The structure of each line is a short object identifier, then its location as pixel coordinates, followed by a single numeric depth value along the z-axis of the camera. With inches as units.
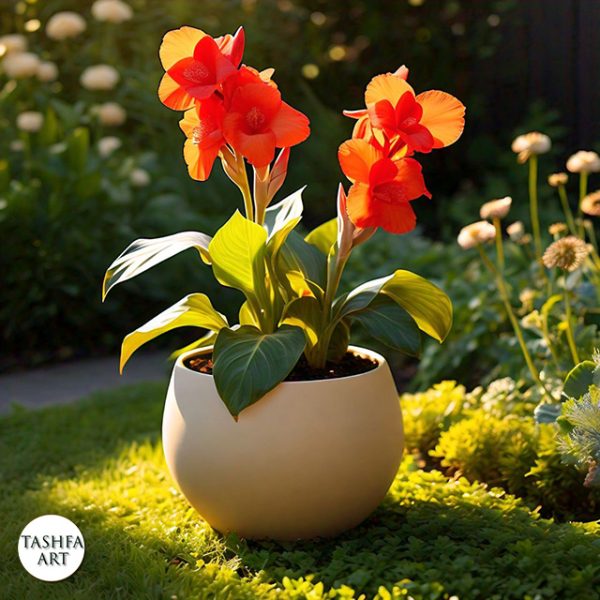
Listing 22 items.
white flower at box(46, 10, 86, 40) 218.4
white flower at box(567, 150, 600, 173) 113.3
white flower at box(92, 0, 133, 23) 219.5
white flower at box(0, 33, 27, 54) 203.5
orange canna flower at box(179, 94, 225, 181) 83.4
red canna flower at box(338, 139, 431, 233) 81.5
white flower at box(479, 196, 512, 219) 102.0
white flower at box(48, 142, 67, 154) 184.7
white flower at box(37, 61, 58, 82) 203.5
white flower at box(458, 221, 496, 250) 101.6
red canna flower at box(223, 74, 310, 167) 82.7
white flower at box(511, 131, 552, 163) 114.0
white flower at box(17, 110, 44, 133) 185.0
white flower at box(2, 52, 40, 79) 200.2
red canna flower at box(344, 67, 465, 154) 80.9
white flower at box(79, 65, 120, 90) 208.5
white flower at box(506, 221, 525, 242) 120.0
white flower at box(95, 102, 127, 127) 205.5
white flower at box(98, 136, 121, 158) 193.3
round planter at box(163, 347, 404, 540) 83.7
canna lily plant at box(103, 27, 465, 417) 81.8
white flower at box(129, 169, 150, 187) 192.5
